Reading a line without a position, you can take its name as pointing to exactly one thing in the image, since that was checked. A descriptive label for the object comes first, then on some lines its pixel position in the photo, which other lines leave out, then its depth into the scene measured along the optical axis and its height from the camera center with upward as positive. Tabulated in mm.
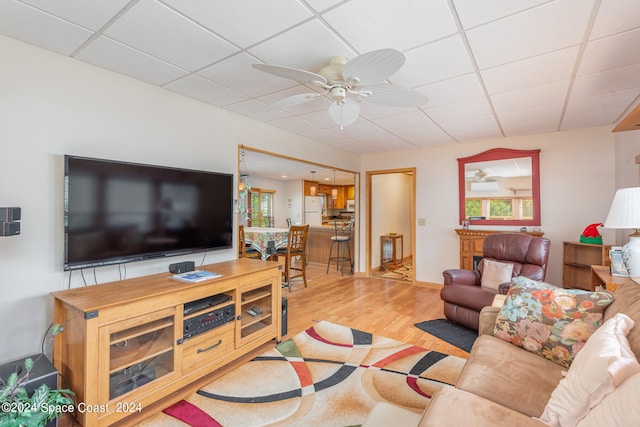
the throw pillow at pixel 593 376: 978 -578
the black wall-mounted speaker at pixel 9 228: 1603 -73
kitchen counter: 6488 -655
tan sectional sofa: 1088 -792
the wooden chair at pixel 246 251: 4305 -587
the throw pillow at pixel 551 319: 1525 -587
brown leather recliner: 2971 -673
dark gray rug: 2791 -1233
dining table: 4758 -427
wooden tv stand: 1612 -815
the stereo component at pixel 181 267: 2375 -436
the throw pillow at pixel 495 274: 3197 -670
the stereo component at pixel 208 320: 2051 -795
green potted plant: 1236 -855
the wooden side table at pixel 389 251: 6277 -810
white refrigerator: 9891 +170
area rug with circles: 1791 -1239
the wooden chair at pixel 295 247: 4802 -554
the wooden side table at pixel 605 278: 2212 -521
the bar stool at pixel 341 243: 5934 -626
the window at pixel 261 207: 9164 +257
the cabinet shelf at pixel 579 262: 3549 -599
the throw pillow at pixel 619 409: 786 -559
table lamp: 2020 -31
